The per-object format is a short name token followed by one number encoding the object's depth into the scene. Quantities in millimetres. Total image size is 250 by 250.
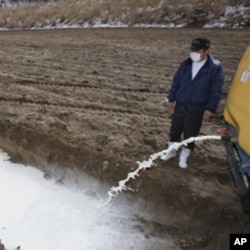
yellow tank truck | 3074
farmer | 3650
